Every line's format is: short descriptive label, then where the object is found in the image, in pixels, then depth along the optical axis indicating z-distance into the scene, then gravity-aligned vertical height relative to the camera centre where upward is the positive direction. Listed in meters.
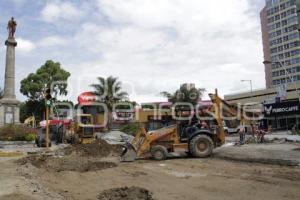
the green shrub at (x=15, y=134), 22.77 -0.44
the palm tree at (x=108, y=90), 37.69 +5.02
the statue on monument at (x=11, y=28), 28.02 +10.36
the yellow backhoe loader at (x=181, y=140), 12.71 -0.72
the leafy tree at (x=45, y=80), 43.80 +7.65
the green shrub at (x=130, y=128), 26.43 -0.26
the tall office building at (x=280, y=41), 77.01 +23.68
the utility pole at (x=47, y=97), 14.74 +1.66
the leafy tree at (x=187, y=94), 40.58 +4.44
